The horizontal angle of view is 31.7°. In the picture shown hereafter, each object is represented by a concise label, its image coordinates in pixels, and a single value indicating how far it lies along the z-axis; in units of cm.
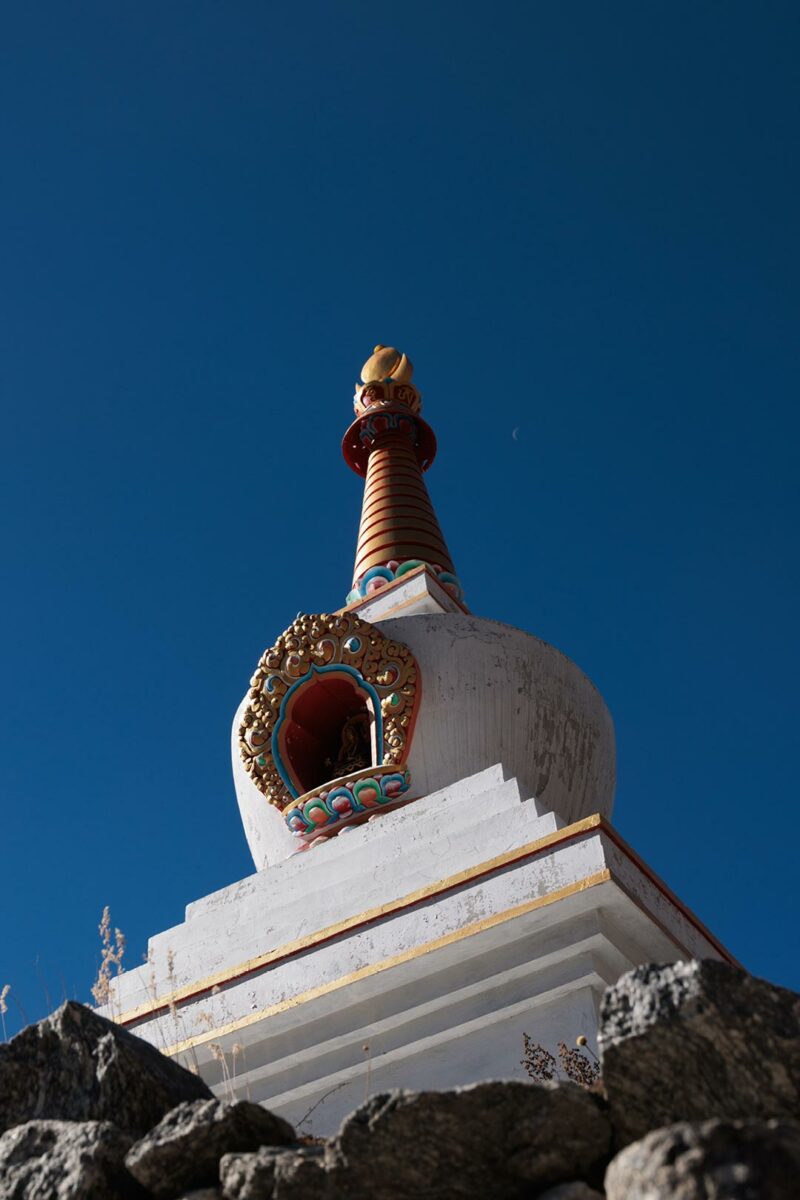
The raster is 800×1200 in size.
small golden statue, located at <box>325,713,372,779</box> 1035
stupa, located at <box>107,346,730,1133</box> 684
